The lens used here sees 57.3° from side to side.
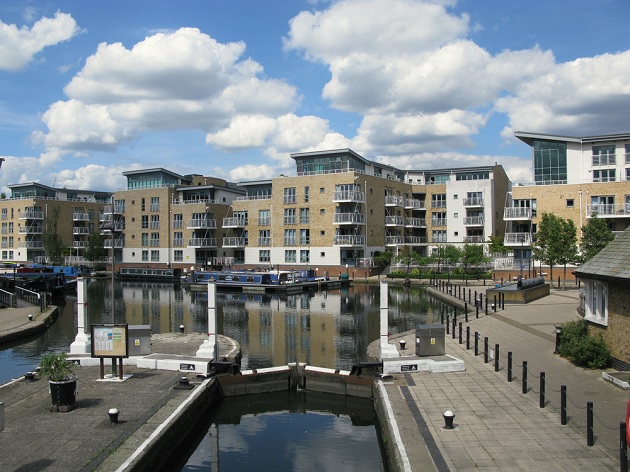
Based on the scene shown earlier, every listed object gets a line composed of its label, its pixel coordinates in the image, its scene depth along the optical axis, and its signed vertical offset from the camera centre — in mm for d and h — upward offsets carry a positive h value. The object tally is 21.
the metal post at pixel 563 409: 12297 -3635
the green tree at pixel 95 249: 85875 -674
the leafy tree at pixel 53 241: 86000 +601
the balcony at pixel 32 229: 95250 +2668
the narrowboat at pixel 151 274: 72188 -3885
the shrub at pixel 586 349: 16938 -3316
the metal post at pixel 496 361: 17406 -3656
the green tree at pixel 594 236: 45316 +273
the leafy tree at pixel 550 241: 48562 -98
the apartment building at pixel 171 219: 79312 +3494
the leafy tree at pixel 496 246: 62291 -609
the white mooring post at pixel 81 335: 19203 -3052
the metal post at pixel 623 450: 9531 -3621
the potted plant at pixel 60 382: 13383 -3244
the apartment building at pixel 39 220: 95125 +4274
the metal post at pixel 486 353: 18784 -3688
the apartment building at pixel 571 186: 56281 +5473
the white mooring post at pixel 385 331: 18500 -3000
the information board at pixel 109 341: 16172 -2722
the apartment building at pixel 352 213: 67938 +3687
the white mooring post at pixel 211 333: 18922 -2966
